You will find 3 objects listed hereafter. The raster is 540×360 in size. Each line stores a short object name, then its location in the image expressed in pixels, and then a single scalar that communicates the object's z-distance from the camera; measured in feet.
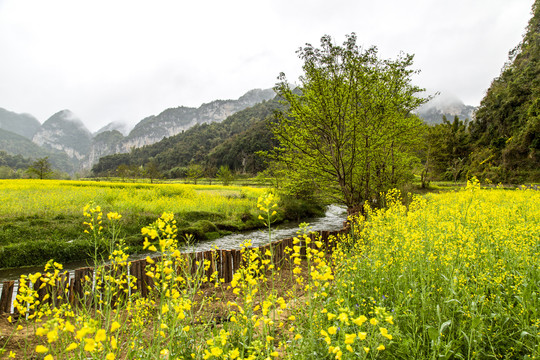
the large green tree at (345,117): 30.48
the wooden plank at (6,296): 14.92
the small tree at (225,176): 150.51
